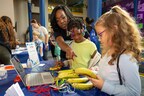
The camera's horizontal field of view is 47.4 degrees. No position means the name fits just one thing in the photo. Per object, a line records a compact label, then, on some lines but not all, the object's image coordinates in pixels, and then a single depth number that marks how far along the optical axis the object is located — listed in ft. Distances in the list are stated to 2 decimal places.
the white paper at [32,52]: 6.69
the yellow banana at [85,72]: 4.19
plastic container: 5.24
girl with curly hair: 3.53
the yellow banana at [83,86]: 4.16
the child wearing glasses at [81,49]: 6.18
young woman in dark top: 6.77
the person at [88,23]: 11.88
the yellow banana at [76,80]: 4.48
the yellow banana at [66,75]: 4.87
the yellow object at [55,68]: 6.05
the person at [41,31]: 17.21
